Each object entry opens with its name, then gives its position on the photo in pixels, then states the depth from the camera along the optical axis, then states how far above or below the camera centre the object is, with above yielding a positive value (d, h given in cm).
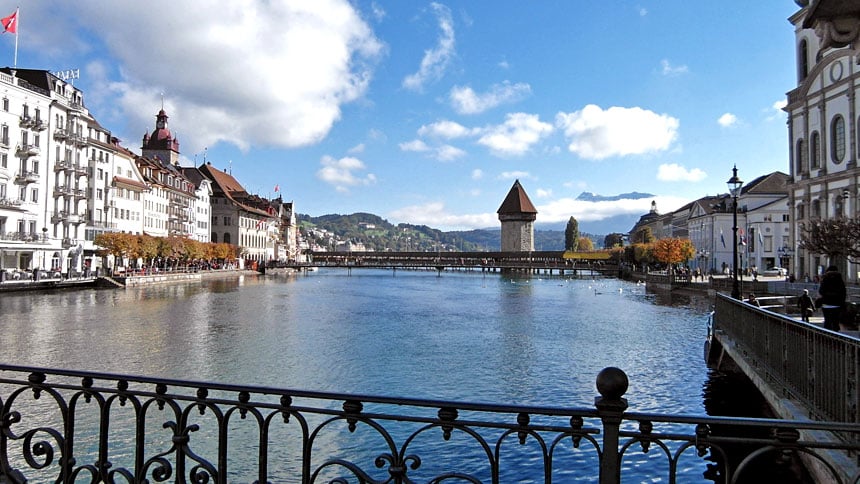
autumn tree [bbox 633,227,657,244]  12800 +607
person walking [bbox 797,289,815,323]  1798 -123
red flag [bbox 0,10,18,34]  4625 +1765
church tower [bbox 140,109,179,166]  10556 +1971
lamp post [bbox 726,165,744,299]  2135 +280
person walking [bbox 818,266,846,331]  1348 -65
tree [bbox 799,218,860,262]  2795 +125
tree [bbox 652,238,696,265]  8081 +185
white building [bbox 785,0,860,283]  4184 +922
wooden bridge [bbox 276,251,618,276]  11856 +47
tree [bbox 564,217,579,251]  18725 +868
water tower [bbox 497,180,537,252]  14712 +1012
